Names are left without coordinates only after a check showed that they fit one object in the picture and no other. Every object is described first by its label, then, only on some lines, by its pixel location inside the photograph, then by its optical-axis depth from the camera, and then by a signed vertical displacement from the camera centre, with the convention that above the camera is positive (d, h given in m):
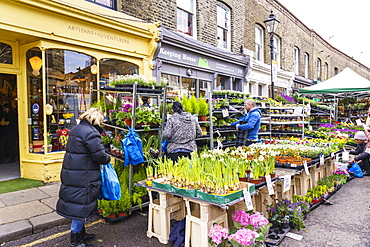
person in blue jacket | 6.88 -0.29
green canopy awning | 11.89 +1.34
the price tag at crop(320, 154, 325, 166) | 6.11 -0.99
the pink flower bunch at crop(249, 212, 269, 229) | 3.50 -1.36
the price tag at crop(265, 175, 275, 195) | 4.12 -1.05
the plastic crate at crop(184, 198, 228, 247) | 3.47 -1.39
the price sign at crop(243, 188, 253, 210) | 3.55 -1.08
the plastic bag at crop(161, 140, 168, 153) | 5.70 -0.62
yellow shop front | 6.43 +1.37
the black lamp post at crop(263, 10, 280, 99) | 11.24 +3.81
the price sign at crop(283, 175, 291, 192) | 4.55 -1.13
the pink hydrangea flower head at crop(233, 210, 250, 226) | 3.57 -1.35
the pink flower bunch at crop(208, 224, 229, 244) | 3.24 -1.41
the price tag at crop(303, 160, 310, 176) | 5.32 -1.00
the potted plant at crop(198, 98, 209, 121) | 6.77 +0.20
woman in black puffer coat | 3.66 -0.80
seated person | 8.33 -1.22
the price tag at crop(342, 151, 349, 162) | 7.77 -1.18
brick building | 9.97 +4.14
